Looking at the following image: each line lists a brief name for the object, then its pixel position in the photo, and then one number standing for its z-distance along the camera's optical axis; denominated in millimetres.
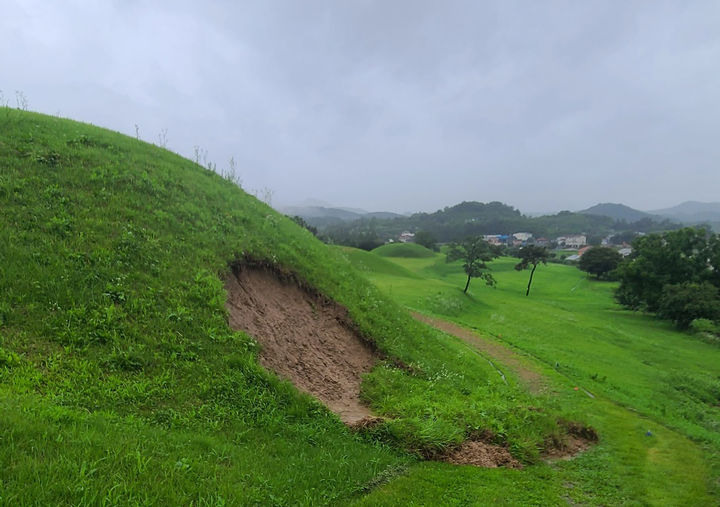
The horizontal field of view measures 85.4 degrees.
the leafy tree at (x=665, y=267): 47125
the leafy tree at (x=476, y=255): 46125
